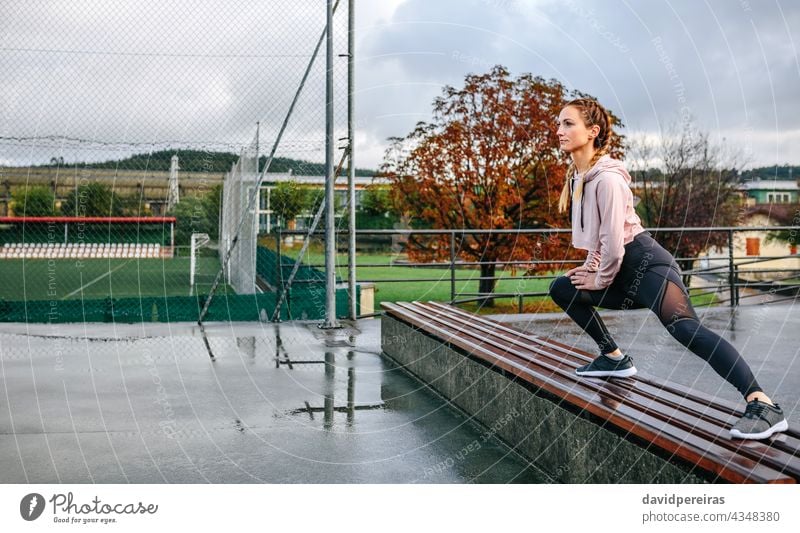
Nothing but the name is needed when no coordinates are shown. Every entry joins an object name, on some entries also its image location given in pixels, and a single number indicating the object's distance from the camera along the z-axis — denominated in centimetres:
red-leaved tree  1106
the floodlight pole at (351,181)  632
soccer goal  1719
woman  234
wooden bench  183
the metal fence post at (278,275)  656
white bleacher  2044
